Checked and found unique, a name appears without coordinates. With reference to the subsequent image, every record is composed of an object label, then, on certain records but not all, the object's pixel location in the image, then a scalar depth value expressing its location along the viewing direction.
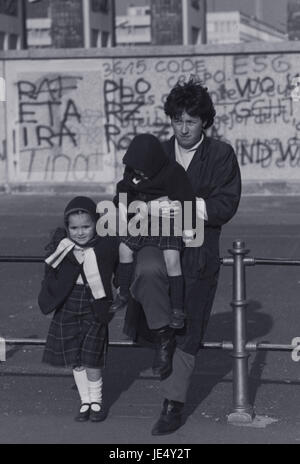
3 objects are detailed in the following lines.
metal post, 9.03
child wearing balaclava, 8.36
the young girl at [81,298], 8.94
